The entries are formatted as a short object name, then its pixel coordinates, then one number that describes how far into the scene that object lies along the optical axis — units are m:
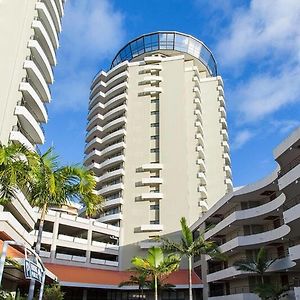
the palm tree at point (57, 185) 22.22
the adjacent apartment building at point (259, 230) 34.38
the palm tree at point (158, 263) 41.22
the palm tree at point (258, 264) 37.91
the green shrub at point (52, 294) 25.82
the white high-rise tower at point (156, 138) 63.84
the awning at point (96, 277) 48.47
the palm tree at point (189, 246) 38.88
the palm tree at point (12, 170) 15.41
